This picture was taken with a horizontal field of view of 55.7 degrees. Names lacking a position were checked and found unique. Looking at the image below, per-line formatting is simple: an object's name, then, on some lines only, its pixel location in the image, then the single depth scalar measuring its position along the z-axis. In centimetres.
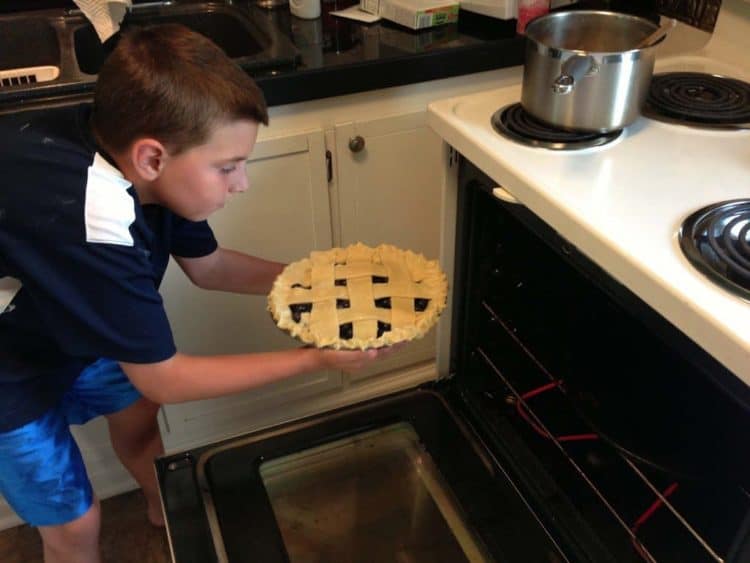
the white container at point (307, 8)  146
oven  91
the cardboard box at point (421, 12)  137
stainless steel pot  81
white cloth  136
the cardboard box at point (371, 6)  145
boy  79
